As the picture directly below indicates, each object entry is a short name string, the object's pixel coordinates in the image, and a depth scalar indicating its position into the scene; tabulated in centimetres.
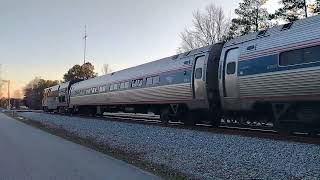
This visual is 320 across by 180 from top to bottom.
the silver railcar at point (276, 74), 714
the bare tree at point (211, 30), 3358
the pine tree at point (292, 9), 2341
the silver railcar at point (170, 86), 996
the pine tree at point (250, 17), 2803
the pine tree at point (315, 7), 2155
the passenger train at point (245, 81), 726
